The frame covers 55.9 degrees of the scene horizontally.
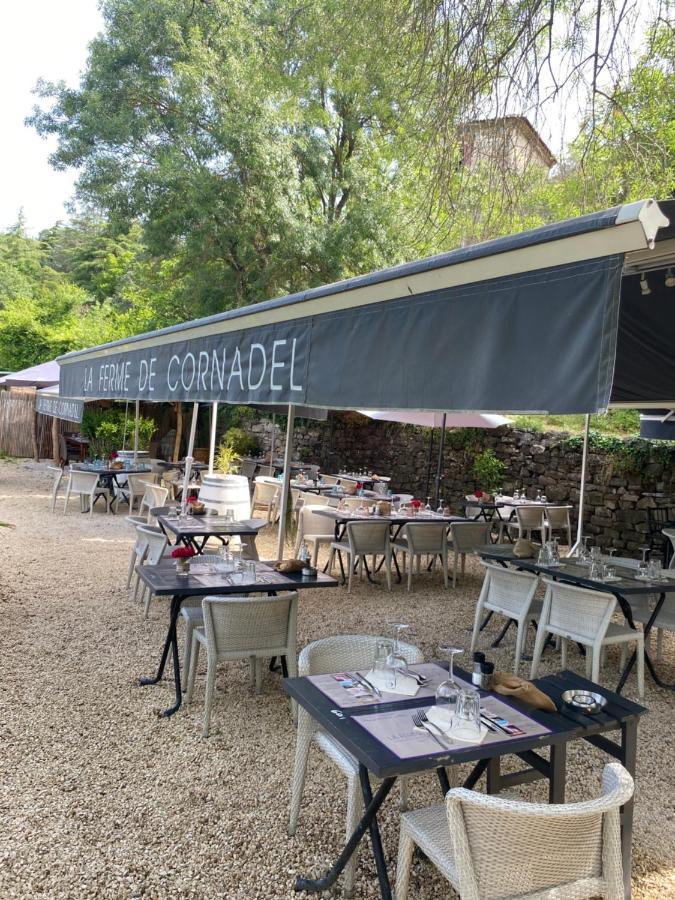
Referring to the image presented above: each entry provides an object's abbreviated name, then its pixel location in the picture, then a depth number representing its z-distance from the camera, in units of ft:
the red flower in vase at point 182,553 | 13.41
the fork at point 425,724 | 6.56
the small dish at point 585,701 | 7.54
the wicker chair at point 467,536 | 23.30
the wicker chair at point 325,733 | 7.43
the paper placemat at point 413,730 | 6.40
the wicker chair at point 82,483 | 31.89
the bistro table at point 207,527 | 17.98
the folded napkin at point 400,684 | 7.89
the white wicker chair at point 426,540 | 22.71
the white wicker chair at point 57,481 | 33.17
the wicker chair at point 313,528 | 23.95
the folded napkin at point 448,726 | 6.62
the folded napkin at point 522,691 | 7.63
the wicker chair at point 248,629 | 11.06
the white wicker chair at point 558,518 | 31.14
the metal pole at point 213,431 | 22.18
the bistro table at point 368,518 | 22.94
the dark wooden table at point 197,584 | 12.12
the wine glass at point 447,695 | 7.26
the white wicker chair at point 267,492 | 32.68
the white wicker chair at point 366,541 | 21.67
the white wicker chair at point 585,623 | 13.15
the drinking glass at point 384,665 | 8.11
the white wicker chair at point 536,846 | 5.32
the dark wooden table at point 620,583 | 14.35
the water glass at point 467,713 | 6.79
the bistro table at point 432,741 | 6.31
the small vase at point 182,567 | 13.41
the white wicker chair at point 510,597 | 14.84
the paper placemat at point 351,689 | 7.57
